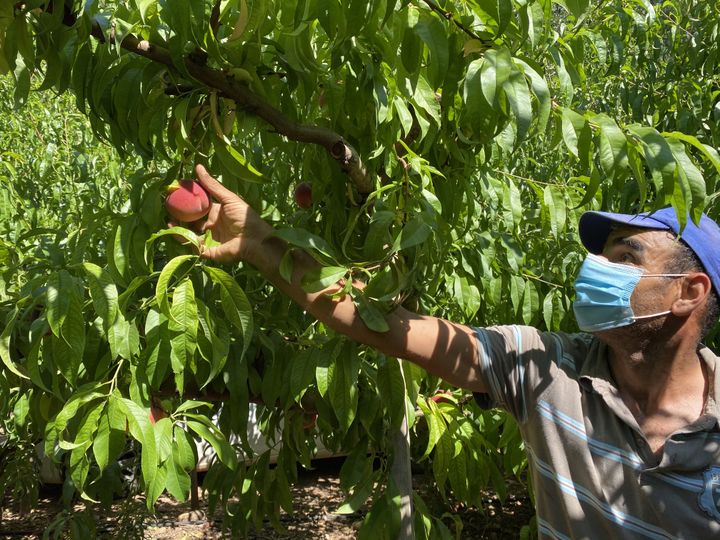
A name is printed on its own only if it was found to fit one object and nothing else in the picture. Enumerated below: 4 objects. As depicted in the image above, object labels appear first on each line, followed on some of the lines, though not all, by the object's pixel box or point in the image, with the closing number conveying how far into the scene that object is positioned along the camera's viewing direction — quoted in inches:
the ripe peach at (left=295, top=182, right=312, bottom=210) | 71.2
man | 56.2
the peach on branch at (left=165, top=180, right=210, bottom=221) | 53.7
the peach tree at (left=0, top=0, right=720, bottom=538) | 48.1
